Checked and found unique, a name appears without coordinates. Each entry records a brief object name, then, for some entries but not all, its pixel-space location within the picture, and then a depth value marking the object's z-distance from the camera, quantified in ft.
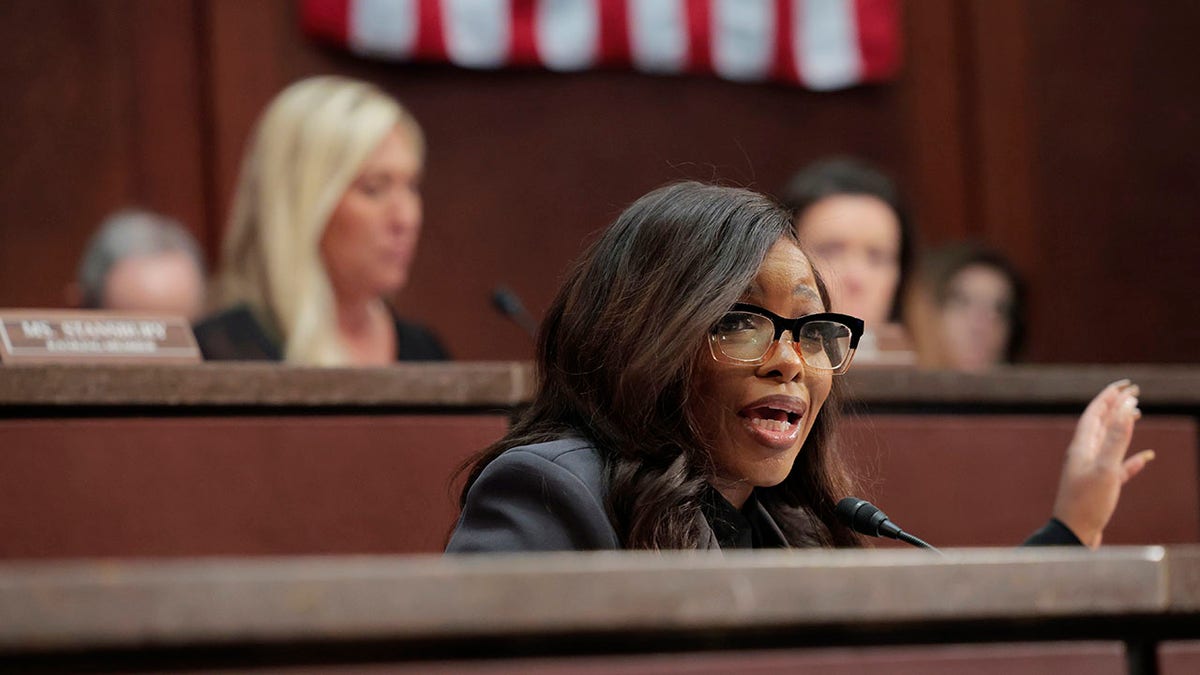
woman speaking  12.32
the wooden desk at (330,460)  17.39
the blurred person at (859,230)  26.94
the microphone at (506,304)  24.07
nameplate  18.61
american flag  34.83
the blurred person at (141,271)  27.35
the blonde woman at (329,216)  24.29
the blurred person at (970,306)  30.78
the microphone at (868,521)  13.65
